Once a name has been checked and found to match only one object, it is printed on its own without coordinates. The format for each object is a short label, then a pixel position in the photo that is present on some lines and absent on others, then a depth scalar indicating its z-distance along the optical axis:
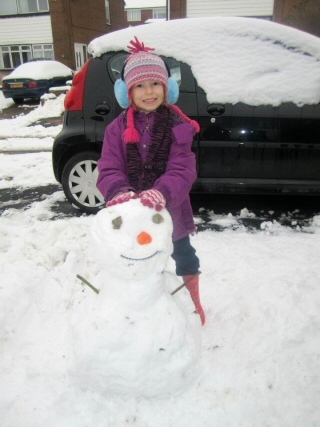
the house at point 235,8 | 15.25
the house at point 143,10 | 40.19
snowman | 1.42
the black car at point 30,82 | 13.81
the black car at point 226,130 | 3.28
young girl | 1.63
